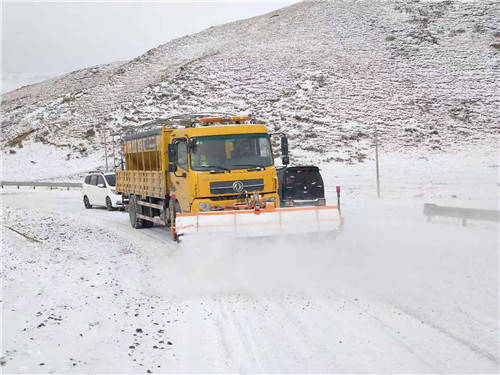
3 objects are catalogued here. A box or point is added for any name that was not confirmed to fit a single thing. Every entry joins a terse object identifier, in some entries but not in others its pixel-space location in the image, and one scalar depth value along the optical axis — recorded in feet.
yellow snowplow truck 34.73
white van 79.30
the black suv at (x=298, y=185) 68.18
